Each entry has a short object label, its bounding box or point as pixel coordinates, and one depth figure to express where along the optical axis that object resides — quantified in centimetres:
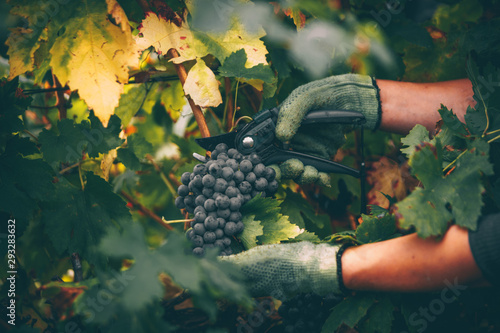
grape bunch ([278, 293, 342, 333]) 127
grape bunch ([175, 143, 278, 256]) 118
